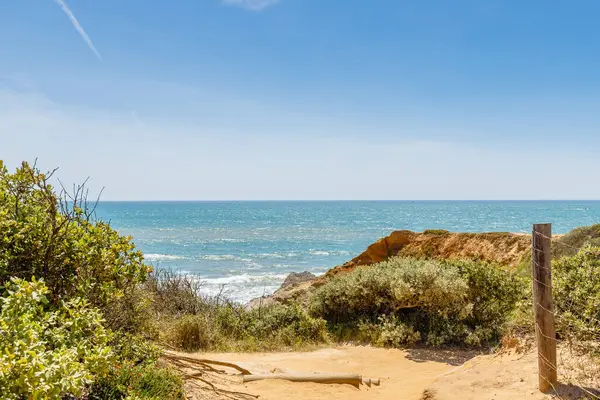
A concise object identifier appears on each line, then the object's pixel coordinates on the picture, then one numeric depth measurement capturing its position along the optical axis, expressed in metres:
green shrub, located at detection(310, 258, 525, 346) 11.66
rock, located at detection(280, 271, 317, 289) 26.25
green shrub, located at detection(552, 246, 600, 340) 7.30
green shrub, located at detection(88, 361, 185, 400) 5.13
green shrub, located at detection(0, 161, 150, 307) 4.70
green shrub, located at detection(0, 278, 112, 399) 2.85
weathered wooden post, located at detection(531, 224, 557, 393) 6.33
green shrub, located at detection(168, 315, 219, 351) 11.19
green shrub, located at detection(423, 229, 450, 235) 24.52
